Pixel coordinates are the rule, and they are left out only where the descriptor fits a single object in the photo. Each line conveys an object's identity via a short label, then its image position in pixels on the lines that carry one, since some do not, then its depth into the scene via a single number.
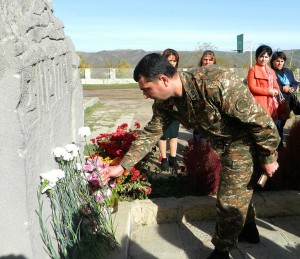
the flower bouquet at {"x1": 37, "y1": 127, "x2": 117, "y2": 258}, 1.74
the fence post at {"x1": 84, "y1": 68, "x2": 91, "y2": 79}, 30.59
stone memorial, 1.37
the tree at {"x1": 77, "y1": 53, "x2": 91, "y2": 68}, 36.44
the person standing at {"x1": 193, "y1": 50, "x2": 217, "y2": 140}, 4.09
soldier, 1.86
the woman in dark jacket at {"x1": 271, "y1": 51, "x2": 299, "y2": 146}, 4.28
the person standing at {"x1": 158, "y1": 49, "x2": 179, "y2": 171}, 4.13
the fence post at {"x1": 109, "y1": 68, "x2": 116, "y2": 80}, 31.81
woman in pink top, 3.86
